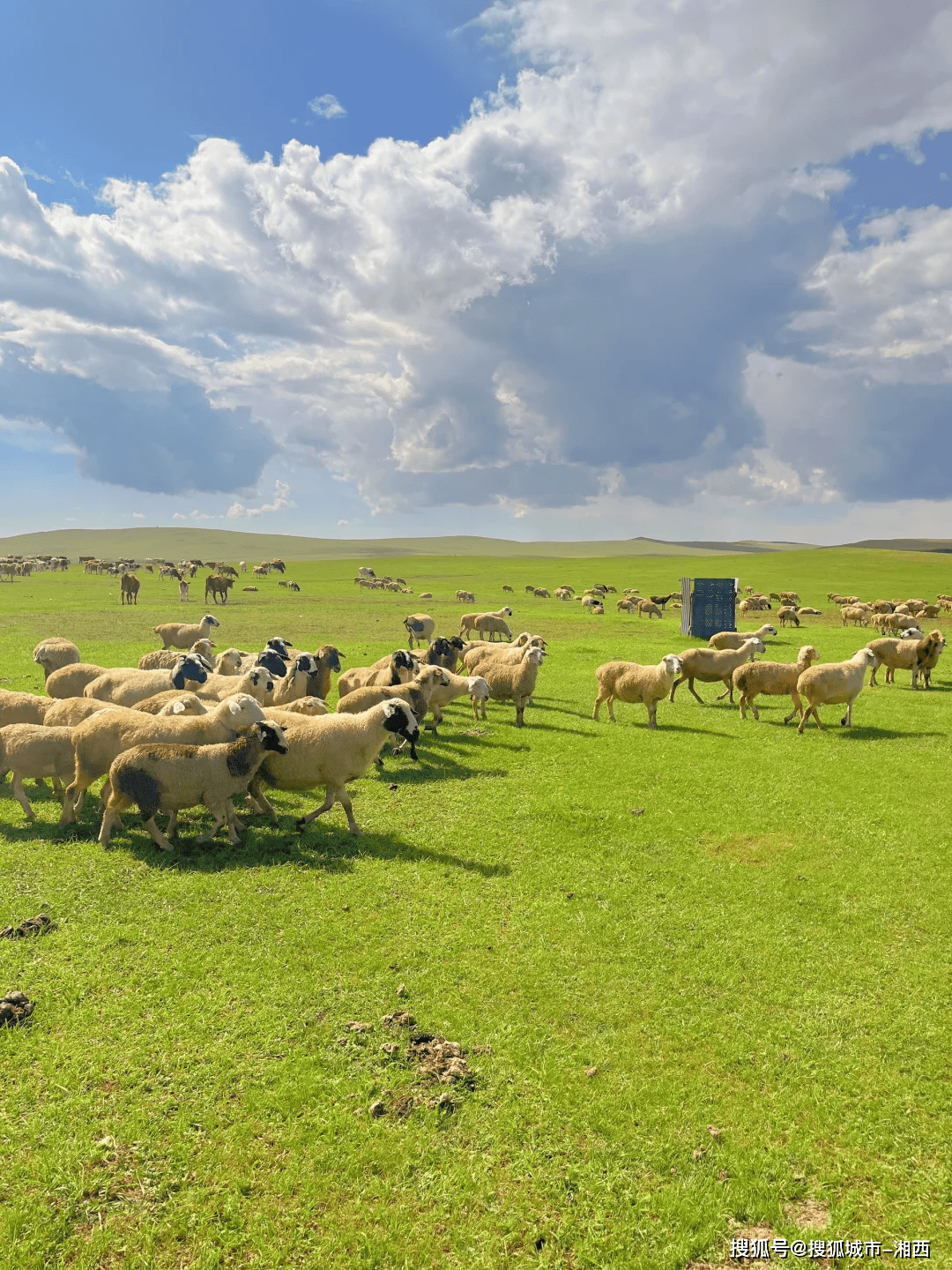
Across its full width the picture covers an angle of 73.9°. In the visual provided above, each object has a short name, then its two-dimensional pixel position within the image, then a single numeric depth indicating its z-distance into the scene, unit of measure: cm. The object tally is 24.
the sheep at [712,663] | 1973
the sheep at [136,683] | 1318
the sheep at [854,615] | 4462
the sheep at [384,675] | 1524
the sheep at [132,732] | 973
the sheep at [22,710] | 1155
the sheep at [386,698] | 1304
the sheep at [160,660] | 1761
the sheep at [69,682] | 1413
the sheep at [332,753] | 996
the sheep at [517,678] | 1681
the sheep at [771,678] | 1734
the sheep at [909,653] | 2177
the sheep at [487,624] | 3272
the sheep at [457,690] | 1561
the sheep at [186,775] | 869
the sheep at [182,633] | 2628
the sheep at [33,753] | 976
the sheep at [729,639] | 2339
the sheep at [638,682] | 1653
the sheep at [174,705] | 1104
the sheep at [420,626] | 2881
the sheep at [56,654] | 1700
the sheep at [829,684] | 1619
